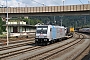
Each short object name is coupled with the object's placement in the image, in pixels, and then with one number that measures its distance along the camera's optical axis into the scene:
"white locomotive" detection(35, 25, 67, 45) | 24.37
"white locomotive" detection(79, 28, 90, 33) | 76.66
